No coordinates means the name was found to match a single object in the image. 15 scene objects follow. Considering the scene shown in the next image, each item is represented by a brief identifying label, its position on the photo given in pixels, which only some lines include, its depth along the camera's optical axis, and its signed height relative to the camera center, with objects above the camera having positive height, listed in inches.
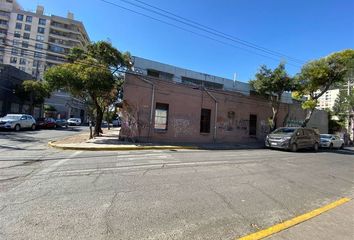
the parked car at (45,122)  1243.8 +0.0
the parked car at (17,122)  946.7 -3.9
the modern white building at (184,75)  963.2 +235.4
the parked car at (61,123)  1420.4 +3.2
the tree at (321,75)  843.4 +221.3
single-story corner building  717.9 +69.7
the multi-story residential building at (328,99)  2282.9 +377.4
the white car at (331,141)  949.9 -1.2
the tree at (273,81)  863.7 +186.7
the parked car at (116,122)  2143.2 +38.0
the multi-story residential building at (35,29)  2918.3 +1067.7
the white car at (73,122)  1843.5 +17.3
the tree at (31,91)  1411.2 +167.5
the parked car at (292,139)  716.0 -0.4
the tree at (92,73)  638.5 +130.0
